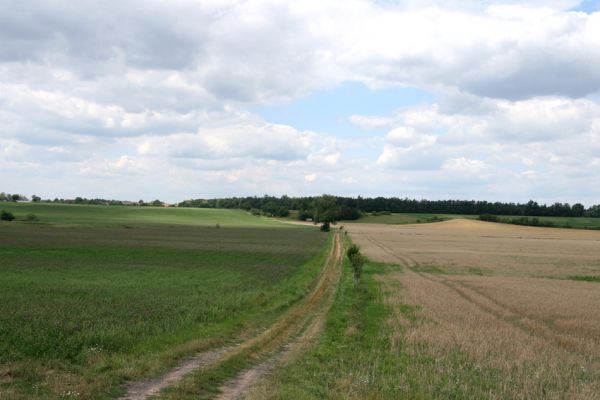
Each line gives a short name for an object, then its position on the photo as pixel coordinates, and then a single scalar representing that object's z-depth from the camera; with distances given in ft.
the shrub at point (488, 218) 617.04
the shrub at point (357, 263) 113.60
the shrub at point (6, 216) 446.60
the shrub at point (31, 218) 458.09
